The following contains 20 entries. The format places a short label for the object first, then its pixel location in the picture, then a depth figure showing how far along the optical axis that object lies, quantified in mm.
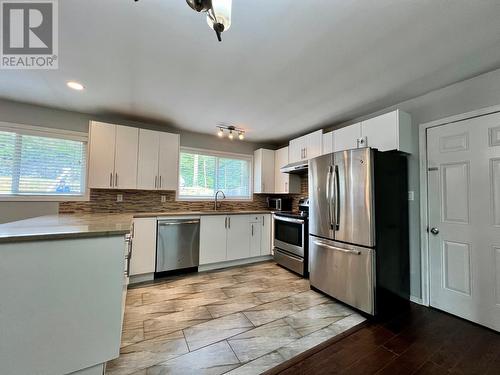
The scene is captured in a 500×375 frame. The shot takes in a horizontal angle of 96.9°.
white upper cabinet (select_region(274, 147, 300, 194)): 4402
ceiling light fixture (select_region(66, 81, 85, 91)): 2418
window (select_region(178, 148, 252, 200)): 4125
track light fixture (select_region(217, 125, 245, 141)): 3822
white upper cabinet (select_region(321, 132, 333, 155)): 3320
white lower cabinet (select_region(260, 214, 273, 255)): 4225
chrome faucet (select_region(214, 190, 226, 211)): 4316
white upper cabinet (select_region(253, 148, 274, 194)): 4605
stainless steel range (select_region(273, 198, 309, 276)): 3398
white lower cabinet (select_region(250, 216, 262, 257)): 4094
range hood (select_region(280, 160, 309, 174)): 3711
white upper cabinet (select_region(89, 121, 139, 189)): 3109
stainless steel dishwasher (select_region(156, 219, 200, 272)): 3268
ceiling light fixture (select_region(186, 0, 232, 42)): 973
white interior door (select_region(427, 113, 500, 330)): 2088
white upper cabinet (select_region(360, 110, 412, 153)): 2539
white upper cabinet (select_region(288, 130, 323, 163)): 3555
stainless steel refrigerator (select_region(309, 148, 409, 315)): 2291
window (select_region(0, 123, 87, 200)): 2859
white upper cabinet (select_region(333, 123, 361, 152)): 2934
